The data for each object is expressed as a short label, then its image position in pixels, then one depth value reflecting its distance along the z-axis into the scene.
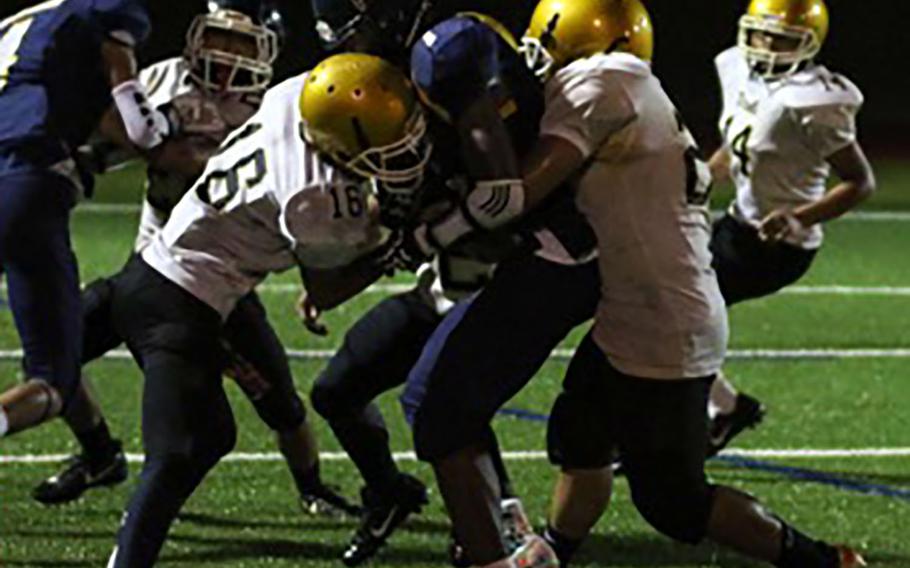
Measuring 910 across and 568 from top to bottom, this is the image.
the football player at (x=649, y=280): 10.00
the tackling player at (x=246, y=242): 9.60
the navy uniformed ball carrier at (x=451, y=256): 9.64
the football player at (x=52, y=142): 11.79
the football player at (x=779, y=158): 14.03
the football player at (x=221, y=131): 12.36
